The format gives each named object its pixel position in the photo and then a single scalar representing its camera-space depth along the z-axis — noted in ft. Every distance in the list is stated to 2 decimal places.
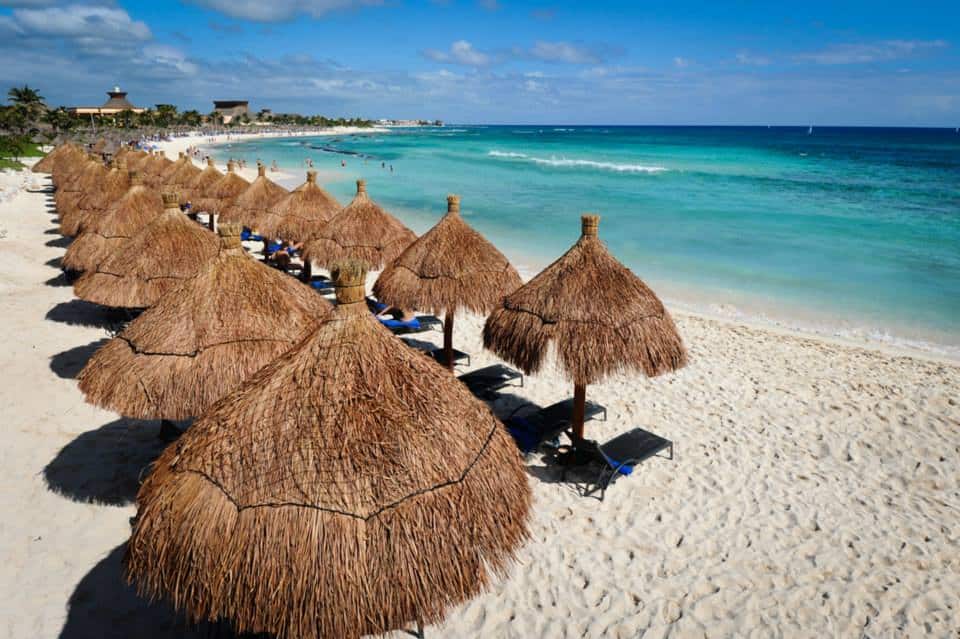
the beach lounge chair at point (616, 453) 17.35
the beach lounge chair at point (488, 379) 22.68
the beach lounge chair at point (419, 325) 29.09
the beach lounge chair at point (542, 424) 18.74
